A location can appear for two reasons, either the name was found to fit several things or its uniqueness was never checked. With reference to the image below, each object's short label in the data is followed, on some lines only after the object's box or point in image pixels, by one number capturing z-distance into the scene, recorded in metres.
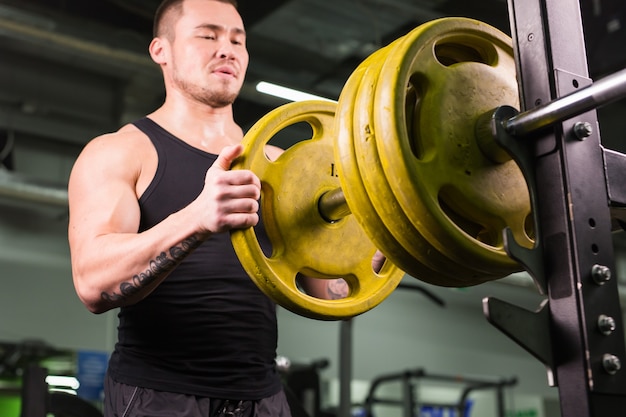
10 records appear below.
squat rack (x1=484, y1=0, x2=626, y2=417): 1.02
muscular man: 1.50
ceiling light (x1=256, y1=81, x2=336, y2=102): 5.50
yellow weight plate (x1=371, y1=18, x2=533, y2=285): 1.13
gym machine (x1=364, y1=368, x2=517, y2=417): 6.26
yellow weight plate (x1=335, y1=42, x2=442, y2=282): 1.20
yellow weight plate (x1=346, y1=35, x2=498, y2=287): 1.15
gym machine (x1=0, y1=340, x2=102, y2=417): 2.33
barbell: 1.14
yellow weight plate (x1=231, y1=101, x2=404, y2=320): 1.47
